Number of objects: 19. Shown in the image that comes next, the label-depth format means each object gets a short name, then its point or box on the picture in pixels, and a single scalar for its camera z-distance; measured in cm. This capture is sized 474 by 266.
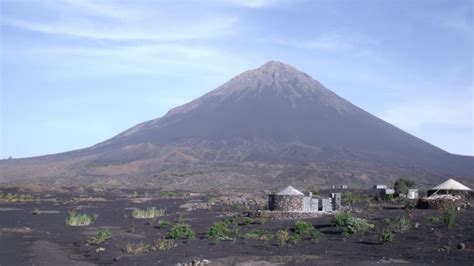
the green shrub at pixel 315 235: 2158
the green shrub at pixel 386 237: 1965
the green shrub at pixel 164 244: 1972
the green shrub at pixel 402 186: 5003
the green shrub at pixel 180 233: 2306
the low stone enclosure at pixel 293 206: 3020
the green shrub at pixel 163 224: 2825
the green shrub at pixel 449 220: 2191
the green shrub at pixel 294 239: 2071
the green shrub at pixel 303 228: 2313
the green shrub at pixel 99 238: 2198
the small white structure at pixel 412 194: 4459
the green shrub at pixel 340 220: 2405
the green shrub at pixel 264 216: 2954
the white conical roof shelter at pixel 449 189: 3909
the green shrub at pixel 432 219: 2395
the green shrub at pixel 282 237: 2036
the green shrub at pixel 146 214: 3509
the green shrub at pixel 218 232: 2281
